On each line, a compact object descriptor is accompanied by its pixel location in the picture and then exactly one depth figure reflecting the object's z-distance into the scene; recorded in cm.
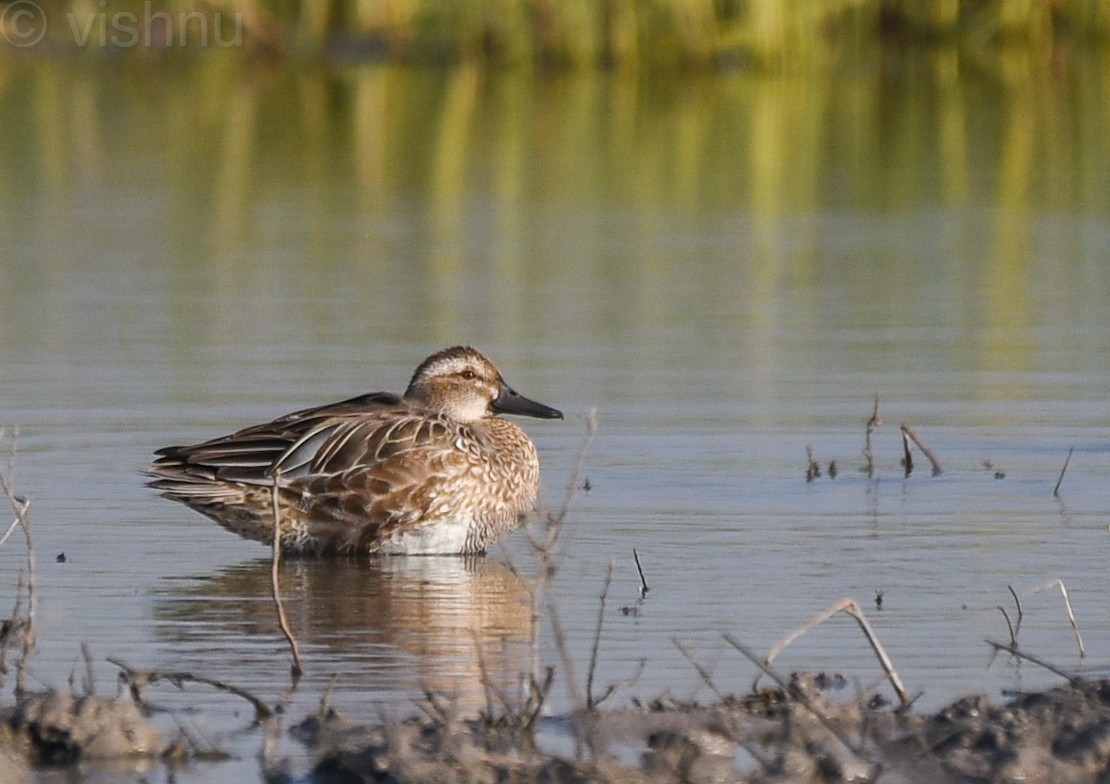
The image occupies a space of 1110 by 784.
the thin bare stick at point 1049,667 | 1120
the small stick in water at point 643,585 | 1496
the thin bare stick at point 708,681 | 1084
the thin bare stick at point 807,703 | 1010
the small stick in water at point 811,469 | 1881
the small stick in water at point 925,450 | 1864
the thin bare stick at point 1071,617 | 1305
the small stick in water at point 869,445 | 1898
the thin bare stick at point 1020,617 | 1355
